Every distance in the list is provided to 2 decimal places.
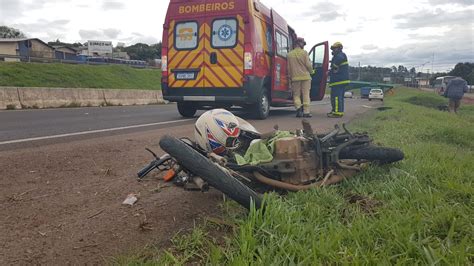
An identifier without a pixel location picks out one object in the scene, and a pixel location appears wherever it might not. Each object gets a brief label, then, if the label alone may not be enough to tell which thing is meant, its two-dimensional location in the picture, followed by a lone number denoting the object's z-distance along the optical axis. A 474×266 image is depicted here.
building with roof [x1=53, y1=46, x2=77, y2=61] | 74.00
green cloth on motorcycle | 2.57
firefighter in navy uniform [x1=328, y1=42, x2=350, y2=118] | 9.55
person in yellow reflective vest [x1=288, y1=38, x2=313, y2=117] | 9.24
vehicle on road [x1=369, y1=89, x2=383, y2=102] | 43.50
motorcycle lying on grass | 2.38
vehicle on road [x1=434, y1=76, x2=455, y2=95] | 48.36
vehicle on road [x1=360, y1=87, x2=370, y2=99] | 51.67
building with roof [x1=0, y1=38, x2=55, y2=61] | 52.69
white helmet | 2.85
